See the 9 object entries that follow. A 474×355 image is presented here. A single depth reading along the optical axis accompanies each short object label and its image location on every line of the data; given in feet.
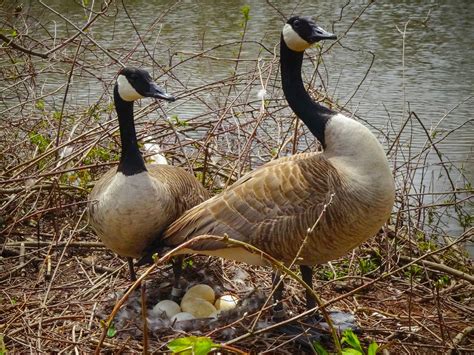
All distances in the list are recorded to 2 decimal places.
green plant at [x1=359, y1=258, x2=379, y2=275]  15.66
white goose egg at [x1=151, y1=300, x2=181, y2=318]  12.91
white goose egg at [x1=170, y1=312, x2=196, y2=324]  12.61
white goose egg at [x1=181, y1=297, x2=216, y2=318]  13.03
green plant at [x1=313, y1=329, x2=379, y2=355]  8.32
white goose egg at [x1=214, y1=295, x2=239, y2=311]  13.58
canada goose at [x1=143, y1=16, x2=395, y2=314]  12.08
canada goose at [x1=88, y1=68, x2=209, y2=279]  13.48
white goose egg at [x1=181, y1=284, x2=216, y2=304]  13.62
